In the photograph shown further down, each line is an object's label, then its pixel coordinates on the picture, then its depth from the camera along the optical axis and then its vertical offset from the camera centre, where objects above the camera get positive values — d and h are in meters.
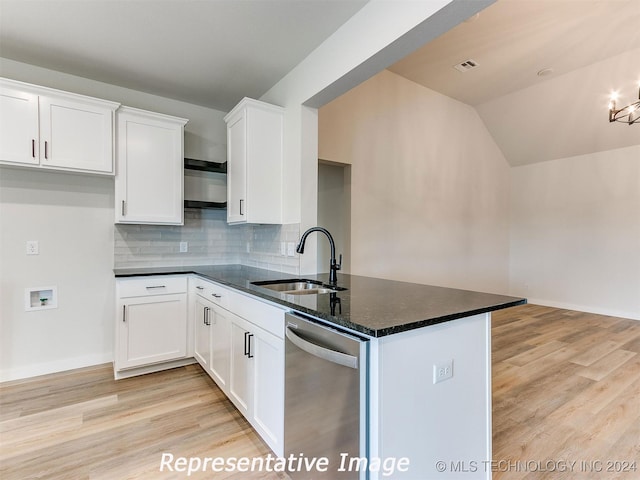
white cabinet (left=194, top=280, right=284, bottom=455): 1.65 -0.76
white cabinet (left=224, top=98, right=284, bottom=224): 2.73 +0.63
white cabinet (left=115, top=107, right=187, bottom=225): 2.83 +0.59
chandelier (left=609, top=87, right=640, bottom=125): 3.25 +1.69
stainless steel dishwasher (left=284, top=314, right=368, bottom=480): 1.13 -0.65
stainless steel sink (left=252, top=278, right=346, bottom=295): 2.18 -0.37
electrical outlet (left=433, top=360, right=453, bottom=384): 1.26 -0.54
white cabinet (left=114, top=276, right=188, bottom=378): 2.66 -0.77
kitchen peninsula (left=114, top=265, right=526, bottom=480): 1.11 -0.52
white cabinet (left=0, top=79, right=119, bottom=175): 2.37 +0.80
